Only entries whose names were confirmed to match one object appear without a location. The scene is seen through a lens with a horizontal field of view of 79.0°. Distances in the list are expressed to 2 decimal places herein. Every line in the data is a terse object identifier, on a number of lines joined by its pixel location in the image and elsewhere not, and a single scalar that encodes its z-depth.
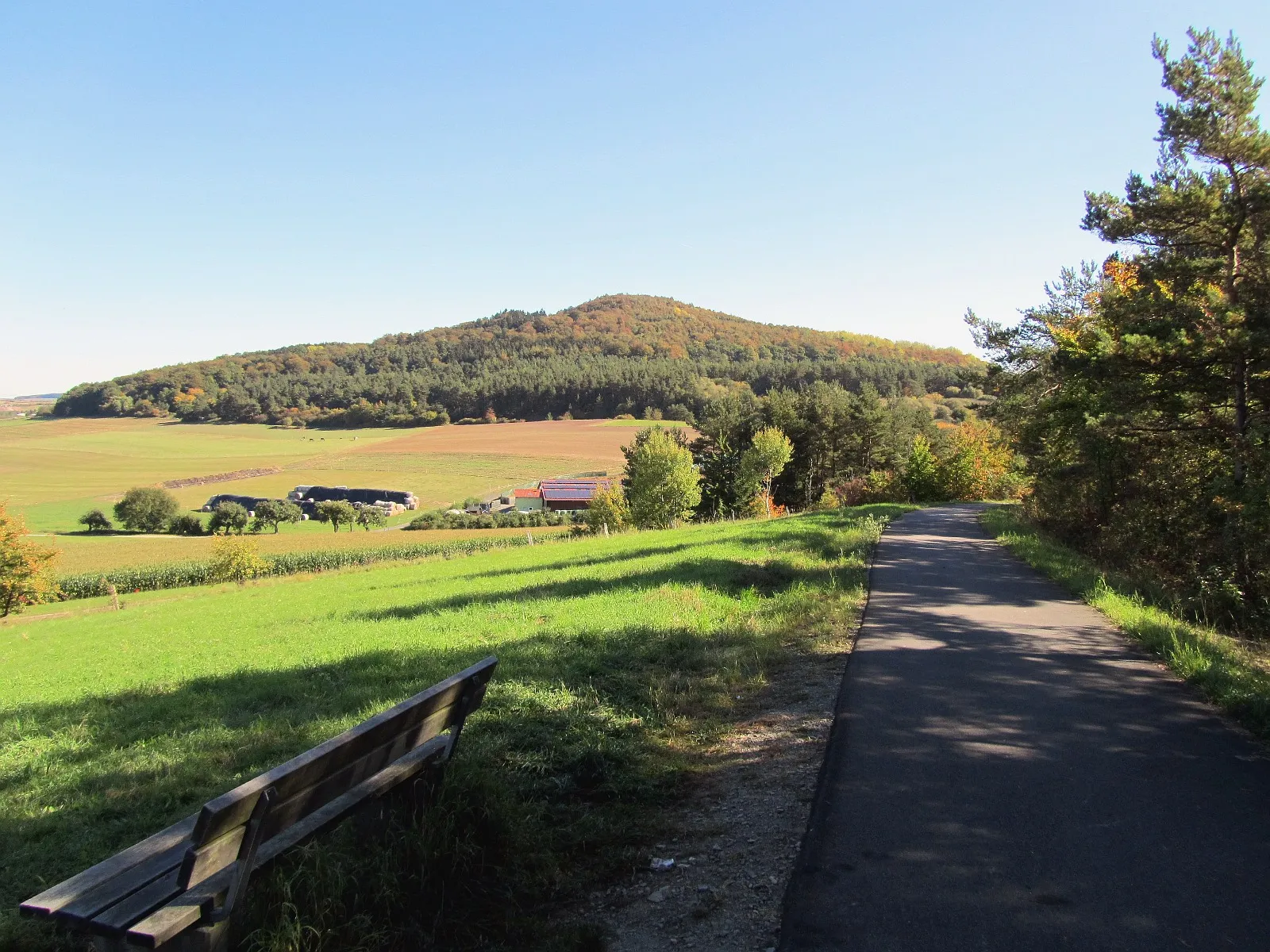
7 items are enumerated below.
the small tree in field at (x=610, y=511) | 52.00
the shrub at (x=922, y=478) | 43.66
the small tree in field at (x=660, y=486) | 50.94
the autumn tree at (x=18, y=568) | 34.47
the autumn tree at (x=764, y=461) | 61.03
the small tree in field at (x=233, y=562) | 43.88
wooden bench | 2.76
